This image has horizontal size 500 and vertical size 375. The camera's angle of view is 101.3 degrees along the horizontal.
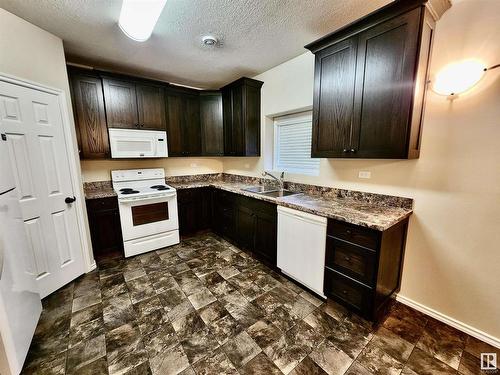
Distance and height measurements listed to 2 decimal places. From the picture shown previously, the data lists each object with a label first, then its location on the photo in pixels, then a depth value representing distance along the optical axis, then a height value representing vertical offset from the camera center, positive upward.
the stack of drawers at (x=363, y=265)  1.59 -0.93
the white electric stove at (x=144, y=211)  2.77 -0.78
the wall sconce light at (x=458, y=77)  1.45 +0.55
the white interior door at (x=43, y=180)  1.84 -0.23
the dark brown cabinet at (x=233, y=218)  2.52 -0.94
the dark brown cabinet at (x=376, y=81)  1.50 +0.60
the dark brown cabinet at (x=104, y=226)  2.66 -0.93
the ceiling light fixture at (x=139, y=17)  1.49 +1.09
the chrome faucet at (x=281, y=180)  2.89 -0.37
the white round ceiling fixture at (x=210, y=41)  2.13 +1.21
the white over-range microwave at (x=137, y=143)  2.88 +0.19
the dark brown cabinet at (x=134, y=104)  2.83 +0.75
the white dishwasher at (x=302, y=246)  1.92 -0.93
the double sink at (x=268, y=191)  2.78 -0.52
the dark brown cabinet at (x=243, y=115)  3.15 +0.63
